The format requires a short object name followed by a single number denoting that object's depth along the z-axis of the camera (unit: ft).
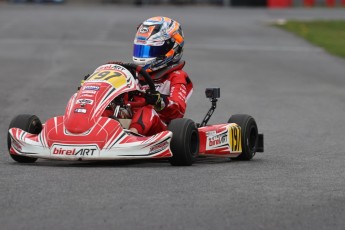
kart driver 62.28
